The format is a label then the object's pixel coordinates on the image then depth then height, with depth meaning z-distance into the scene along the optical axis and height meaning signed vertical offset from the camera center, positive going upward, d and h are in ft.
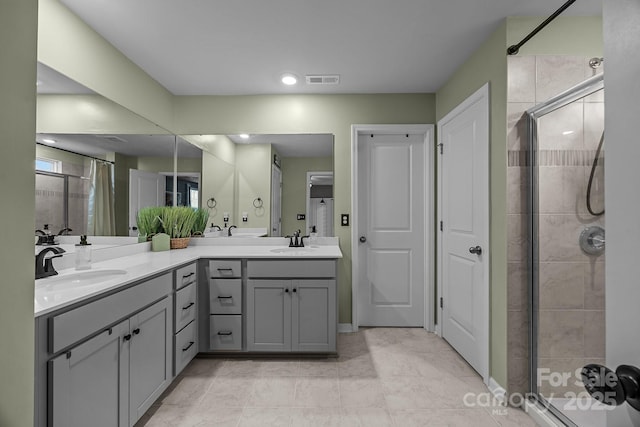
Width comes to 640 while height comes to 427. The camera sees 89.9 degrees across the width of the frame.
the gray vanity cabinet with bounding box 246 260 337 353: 8.51 -2.56
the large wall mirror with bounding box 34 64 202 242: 6.02 +1.24
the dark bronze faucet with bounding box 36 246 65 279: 5.44 -0.82
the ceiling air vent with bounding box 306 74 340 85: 9.35 +4.08
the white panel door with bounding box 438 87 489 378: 7.55 -0.31
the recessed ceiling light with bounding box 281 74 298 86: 9.30 +4.08
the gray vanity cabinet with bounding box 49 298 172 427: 4.03 -2.38
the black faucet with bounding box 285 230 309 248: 10.57 -0.81
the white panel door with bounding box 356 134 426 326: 10.89 -0.42
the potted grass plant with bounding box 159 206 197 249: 9.76 -0.21
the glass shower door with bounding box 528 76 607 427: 5.85 -0.77
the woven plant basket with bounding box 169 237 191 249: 9.88 -0.82
